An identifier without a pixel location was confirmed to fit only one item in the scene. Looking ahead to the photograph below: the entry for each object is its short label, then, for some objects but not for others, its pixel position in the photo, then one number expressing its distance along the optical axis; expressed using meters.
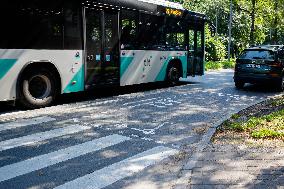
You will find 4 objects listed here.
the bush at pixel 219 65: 28.34
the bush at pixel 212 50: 35.22
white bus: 9.46
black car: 14.89
